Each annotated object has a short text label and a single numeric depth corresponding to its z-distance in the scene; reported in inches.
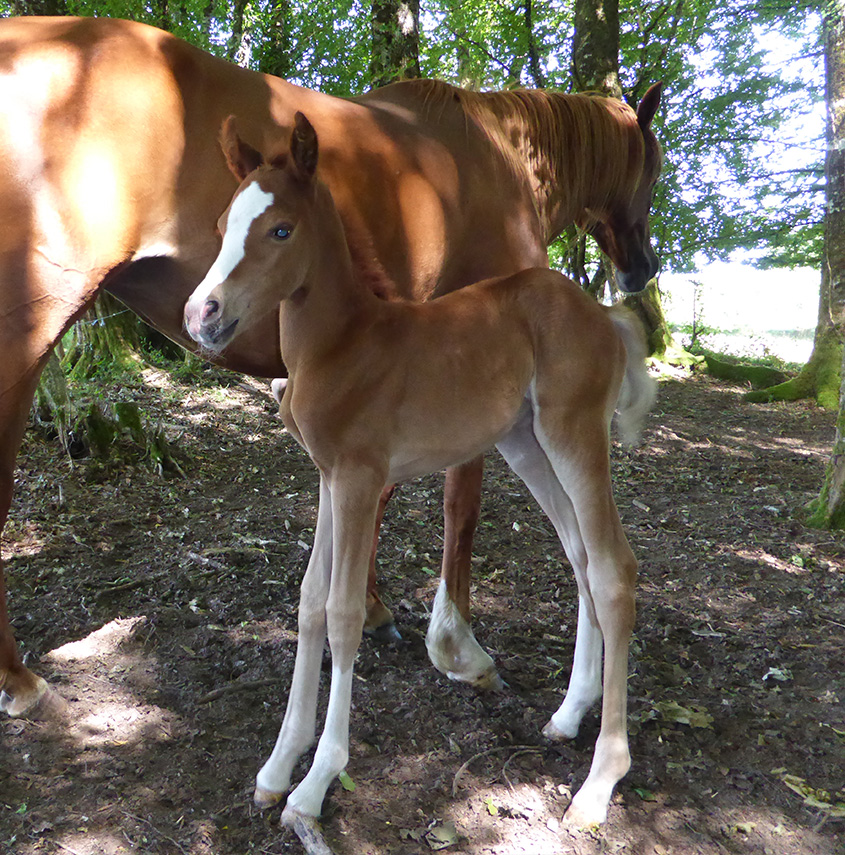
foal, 77.4
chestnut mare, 90.0
